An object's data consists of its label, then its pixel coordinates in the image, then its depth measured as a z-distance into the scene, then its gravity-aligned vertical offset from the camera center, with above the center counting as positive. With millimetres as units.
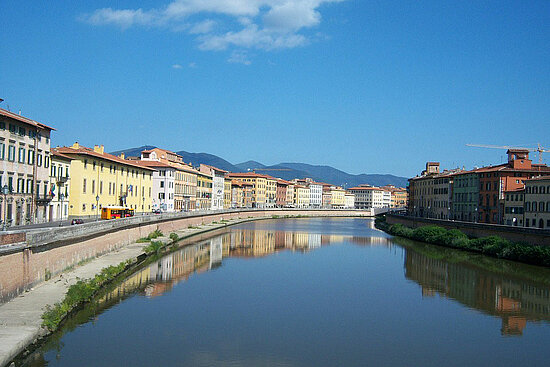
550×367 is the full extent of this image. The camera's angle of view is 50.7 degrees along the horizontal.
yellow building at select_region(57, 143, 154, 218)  53469 +1329
